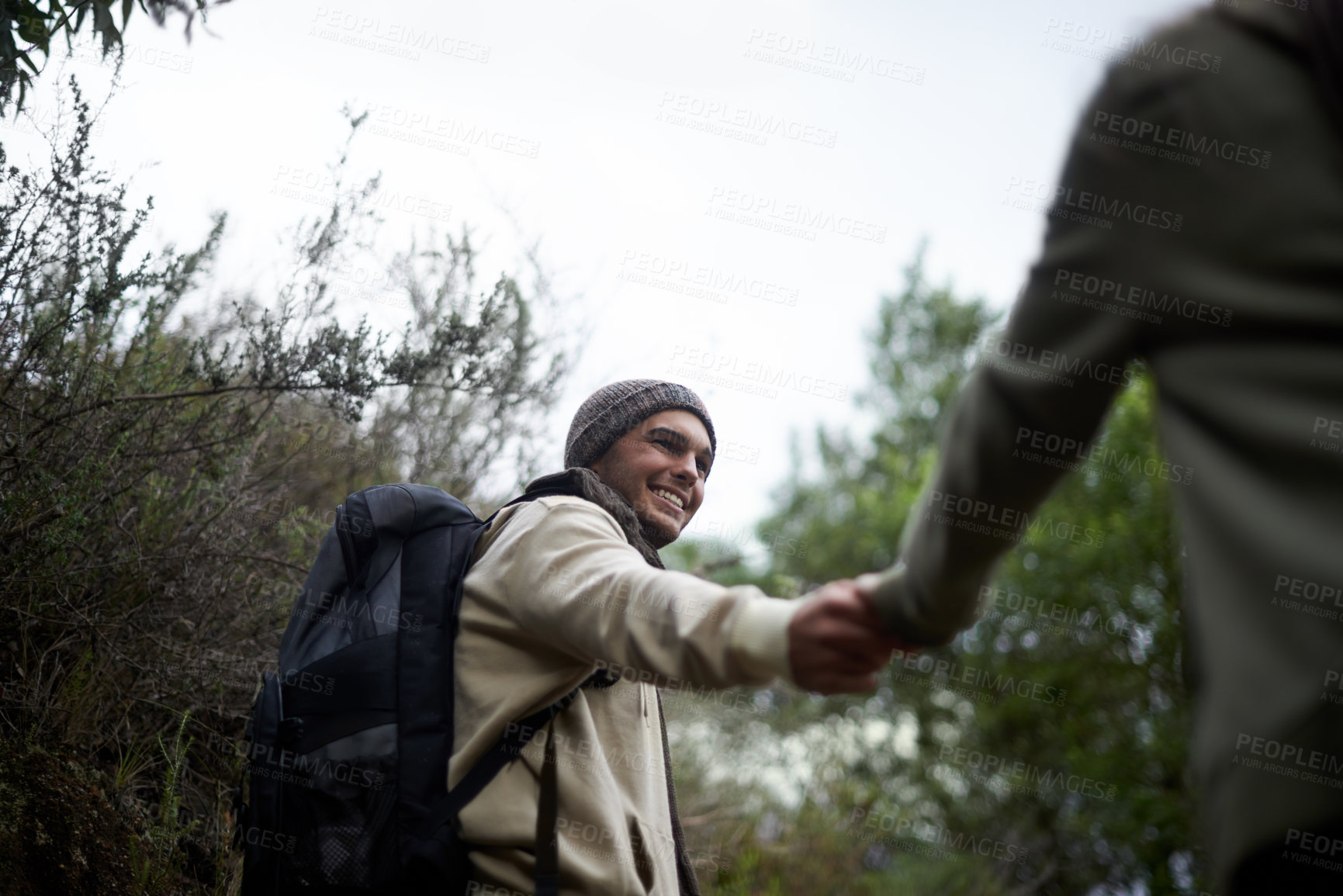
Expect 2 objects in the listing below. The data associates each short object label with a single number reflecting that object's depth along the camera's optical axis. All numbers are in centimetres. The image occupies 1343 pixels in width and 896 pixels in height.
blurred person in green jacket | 106
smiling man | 188
